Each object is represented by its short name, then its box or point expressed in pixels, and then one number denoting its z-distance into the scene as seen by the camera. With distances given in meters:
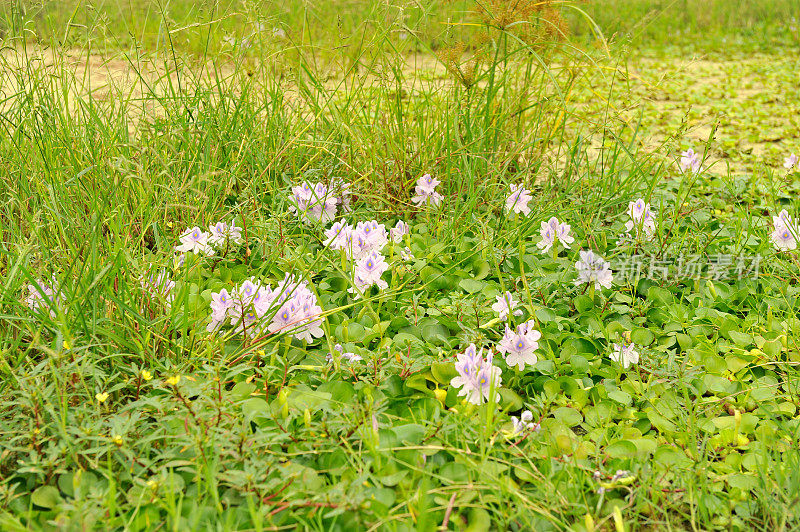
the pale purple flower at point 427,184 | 2.55
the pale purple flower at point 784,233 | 2.33
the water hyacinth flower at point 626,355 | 1.83
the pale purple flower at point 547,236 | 2.32
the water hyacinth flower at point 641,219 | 2.39
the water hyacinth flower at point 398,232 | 2.41
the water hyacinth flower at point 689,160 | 2.94
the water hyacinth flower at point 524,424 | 1.51
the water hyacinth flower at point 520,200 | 2.50
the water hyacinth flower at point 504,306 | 1.88
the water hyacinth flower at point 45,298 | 1.53
